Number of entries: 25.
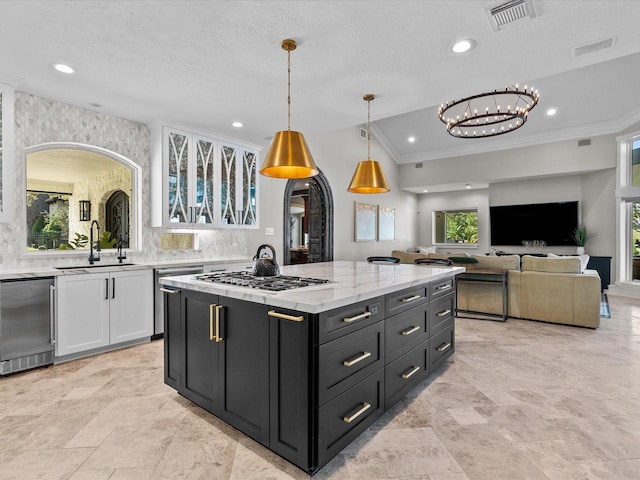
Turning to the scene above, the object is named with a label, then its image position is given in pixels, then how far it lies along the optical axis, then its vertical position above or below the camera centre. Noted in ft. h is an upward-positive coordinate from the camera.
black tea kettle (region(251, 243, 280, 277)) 7.98 -0.70
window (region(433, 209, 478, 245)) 31.50 +1.09
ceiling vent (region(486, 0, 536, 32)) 6.98 +4.80
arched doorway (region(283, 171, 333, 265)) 23.23 +1.24
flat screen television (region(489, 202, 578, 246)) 25.49 +1.20
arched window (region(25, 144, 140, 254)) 11.87 +1.58
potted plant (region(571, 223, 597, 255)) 24.22 +0.08
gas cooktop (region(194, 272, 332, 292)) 6.54 -0.91
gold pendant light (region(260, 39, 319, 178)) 7.50 +1.91
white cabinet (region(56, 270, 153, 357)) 10.48 -2.36
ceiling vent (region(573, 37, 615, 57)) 8.37 +4.84
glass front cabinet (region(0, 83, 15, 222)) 10.11 +2.65
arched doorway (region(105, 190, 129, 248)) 13.88 +0.92
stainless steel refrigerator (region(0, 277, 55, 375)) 9.48 -2.46
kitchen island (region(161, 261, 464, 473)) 5.40 -2.17
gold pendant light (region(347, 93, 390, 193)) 11.00 +1.95
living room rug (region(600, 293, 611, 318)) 16.55 -3.69
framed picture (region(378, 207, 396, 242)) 28.43 +1.27
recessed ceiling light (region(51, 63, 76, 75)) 9.41 +4.78
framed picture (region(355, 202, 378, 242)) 25.67 +1.26
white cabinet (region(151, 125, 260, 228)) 13.84 +2.52
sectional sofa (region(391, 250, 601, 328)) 14.16 -2.39
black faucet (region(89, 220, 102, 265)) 12.48 -0.44
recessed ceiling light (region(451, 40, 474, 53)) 8.43 +4.85
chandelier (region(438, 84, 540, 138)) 16.72 +8.47
